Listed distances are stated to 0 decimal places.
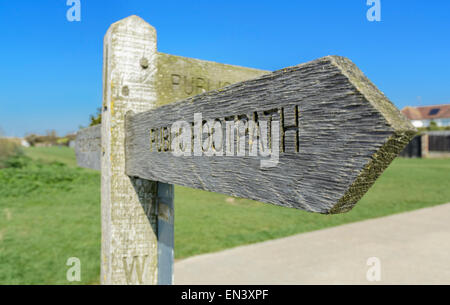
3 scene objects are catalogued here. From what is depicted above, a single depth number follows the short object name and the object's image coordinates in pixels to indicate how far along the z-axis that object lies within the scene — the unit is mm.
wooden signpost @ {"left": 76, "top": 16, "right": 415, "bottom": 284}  577
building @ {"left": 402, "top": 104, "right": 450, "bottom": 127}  48344
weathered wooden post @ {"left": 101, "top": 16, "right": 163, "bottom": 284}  1427
